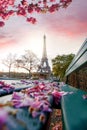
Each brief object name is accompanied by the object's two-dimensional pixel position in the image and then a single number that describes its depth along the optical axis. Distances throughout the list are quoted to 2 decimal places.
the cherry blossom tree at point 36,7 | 2.40
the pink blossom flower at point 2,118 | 0.24
